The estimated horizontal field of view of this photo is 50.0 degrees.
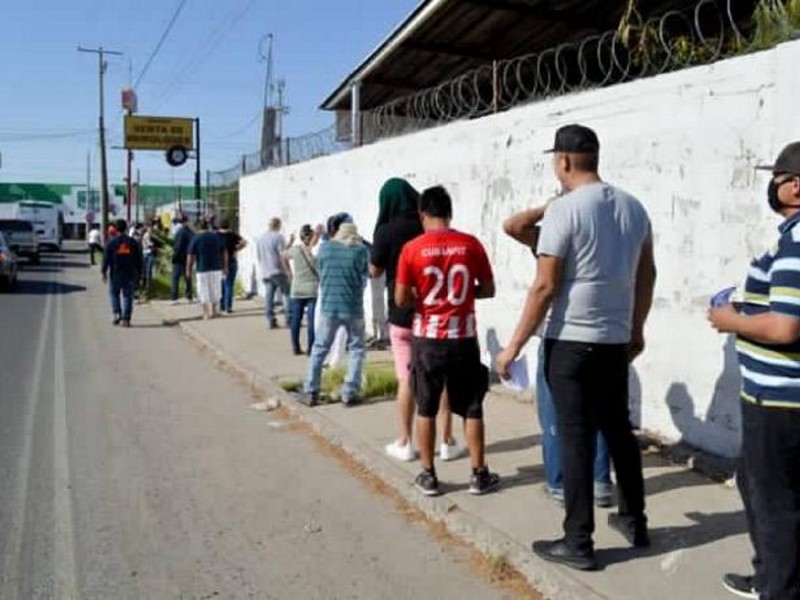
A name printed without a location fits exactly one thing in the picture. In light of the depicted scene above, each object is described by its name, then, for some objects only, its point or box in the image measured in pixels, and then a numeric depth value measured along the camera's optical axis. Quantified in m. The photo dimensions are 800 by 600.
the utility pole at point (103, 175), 42.16
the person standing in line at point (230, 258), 16.11
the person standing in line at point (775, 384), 2.92
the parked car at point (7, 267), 20.64
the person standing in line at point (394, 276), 5.84
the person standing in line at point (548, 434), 4.48
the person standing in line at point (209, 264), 14.81
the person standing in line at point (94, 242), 36.97
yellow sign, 38.00
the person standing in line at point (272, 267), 13.52
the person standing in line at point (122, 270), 14.45
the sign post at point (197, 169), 26.05
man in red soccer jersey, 4.98
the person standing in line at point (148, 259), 20.91
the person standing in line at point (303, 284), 10.16
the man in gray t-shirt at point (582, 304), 3.84
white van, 44.91
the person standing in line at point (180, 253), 17.11
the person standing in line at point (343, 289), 7.50
